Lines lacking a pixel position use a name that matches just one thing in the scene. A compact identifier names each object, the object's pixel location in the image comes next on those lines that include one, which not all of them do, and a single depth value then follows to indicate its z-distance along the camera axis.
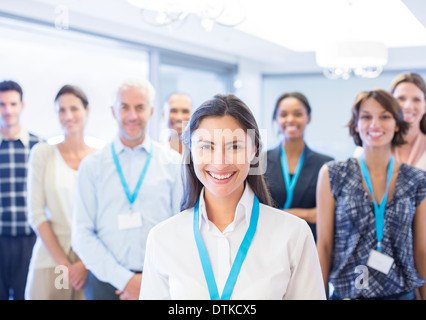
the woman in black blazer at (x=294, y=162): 2.72
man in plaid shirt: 2.99
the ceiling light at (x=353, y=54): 4.02
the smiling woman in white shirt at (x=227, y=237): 1.37
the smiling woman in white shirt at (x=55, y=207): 2.70
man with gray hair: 2.28
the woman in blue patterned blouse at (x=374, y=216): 2.13
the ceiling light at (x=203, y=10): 2.80
